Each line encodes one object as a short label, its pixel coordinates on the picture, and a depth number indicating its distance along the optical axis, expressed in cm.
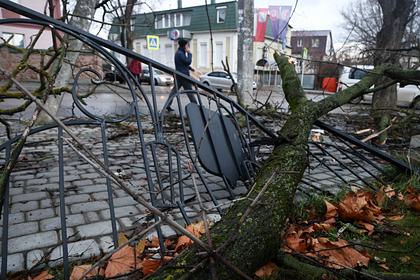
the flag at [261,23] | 1156
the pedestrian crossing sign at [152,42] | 1914
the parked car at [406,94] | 1402
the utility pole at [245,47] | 859
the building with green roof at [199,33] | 3044
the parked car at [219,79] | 2191
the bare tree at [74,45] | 538
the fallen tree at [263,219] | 113
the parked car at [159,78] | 2344
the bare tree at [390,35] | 719
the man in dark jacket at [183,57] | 835
